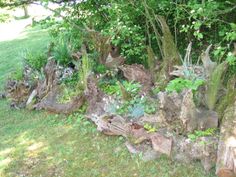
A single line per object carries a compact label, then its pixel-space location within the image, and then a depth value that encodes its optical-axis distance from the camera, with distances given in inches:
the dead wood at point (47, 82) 184.9
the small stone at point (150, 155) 125.0
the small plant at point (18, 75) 202.4
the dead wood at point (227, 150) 103.4
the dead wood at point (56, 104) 166.6
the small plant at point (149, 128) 130.5
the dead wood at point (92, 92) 163.3
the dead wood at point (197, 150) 114.8
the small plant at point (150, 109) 141.6
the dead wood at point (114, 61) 187.0
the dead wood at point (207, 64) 139.0
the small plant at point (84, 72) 168.6
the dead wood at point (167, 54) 162.0
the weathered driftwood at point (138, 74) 168.5
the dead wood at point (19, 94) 190.0
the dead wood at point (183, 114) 124.0
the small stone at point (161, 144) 123.3
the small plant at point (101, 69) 185.6
